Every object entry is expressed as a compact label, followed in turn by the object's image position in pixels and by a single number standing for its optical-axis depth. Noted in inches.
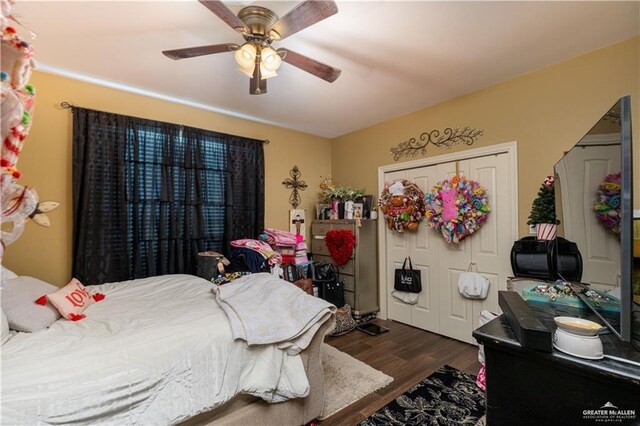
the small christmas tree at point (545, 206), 81.2
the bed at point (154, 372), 42.1
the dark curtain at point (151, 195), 96.8
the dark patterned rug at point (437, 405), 70.2
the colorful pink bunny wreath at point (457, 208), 105.9
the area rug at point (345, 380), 77.7
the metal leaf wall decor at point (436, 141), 111.6
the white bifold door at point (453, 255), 103.7
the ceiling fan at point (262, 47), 56.6
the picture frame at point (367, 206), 144.7
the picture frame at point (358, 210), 141.1
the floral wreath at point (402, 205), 124.0
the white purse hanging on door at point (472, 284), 106.3
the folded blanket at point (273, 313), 60.9
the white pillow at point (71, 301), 61.1
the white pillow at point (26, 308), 53.4
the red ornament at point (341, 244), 133.6
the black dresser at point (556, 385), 33.9
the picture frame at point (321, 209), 155.3
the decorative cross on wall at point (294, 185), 152.2
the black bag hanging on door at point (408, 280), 127.0
